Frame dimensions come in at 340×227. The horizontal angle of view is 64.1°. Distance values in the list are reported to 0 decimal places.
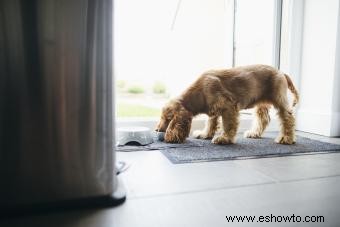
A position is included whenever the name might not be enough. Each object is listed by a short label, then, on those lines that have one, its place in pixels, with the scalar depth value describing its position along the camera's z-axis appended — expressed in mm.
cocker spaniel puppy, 1571
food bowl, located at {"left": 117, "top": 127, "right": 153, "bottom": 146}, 1551
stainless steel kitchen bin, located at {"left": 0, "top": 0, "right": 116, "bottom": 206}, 618
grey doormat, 1264
